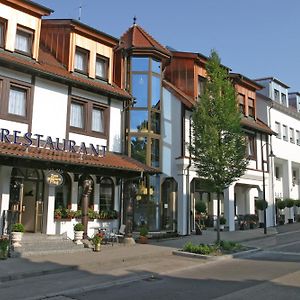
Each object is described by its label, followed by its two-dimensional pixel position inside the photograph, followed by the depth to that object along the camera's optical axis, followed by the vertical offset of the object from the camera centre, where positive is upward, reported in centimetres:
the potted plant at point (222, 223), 2630 -14
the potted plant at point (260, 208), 2846 +89
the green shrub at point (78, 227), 1727 -30
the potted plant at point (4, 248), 1343 -91
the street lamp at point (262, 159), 2899 +431
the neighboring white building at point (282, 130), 3297 +743
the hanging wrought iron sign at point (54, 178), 1703 +164
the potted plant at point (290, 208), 3319 +111
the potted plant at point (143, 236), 1939 -73
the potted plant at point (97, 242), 1605 -84
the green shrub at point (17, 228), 1528 -32
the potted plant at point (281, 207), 3238 +109
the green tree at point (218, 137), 1767 +350
